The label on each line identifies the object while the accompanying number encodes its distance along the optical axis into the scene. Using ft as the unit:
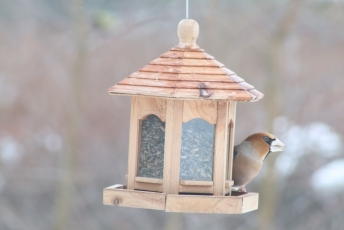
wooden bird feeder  22.65
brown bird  26.66
